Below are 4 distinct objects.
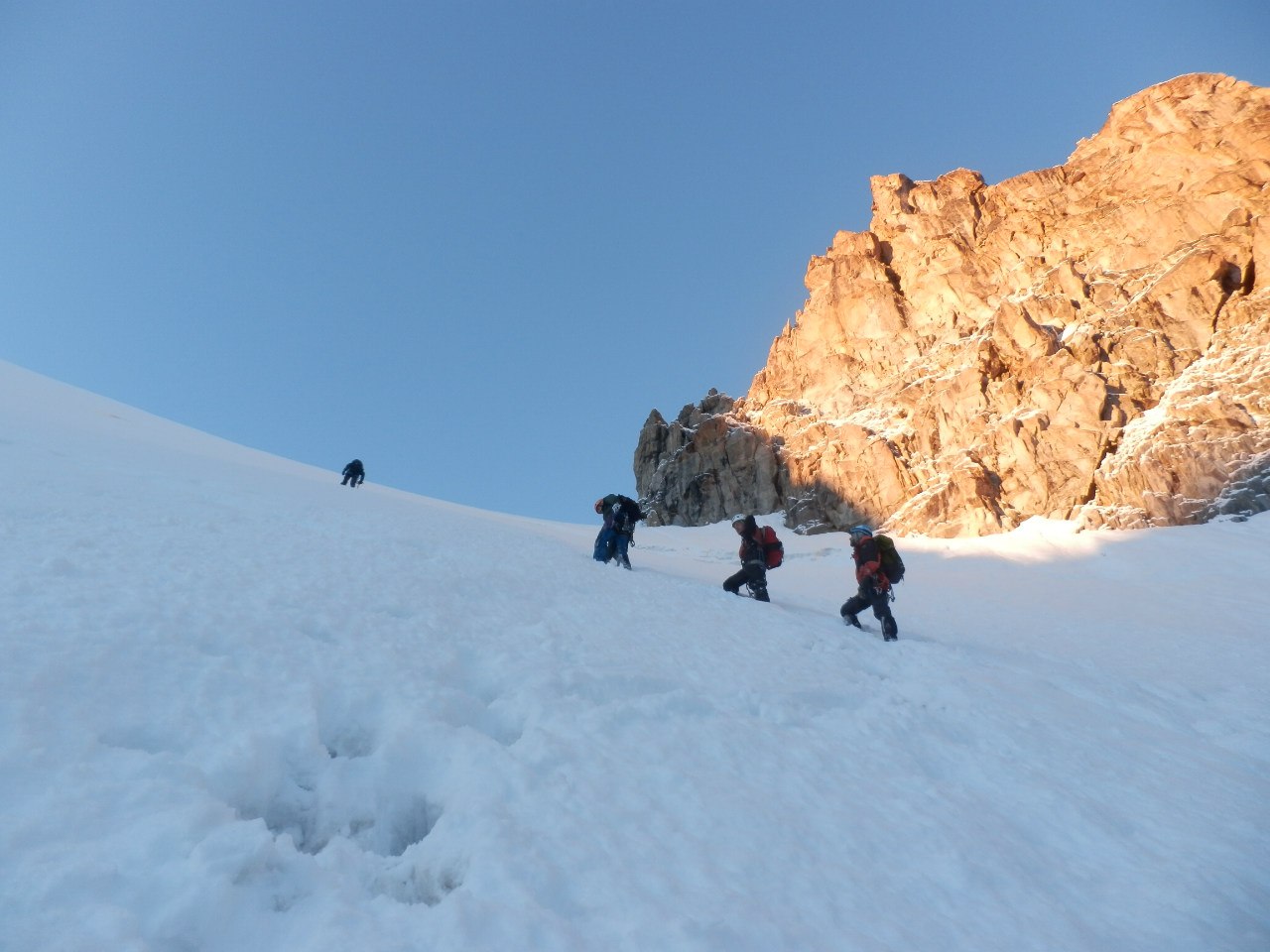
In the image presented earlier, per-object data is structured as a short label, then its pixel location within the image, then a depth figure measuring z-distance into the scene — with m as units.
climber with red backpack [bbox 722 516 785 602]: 13.12
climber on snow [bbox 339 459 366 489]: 26.38
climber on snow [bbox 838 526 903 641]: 11.04
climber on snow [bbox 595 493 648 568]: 15.14
